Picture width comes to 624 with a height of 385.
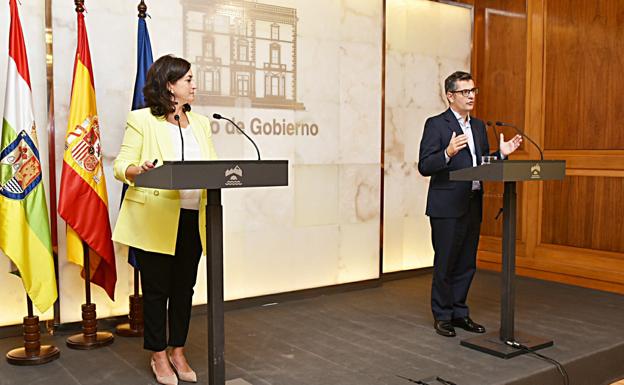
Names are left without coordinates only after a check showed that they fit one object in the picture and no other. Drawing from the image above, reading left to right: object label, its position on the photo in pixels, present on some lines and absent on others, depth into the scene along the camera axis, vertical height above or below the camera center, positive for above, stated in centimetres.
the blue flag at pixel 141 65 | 389 +54
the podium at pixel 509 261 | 353 -62
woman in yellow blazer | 303 -26
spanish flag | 372 -13
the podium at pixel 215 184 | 253 -12
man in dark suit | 393 -29
